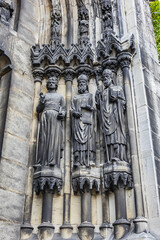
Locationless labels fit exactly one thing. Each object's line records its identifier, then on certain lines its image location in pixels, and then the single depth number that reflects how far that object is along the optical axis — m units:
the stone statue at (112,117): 5.54
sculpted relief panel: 5.33
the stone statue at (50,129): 5.68
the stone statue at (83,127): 5.71
